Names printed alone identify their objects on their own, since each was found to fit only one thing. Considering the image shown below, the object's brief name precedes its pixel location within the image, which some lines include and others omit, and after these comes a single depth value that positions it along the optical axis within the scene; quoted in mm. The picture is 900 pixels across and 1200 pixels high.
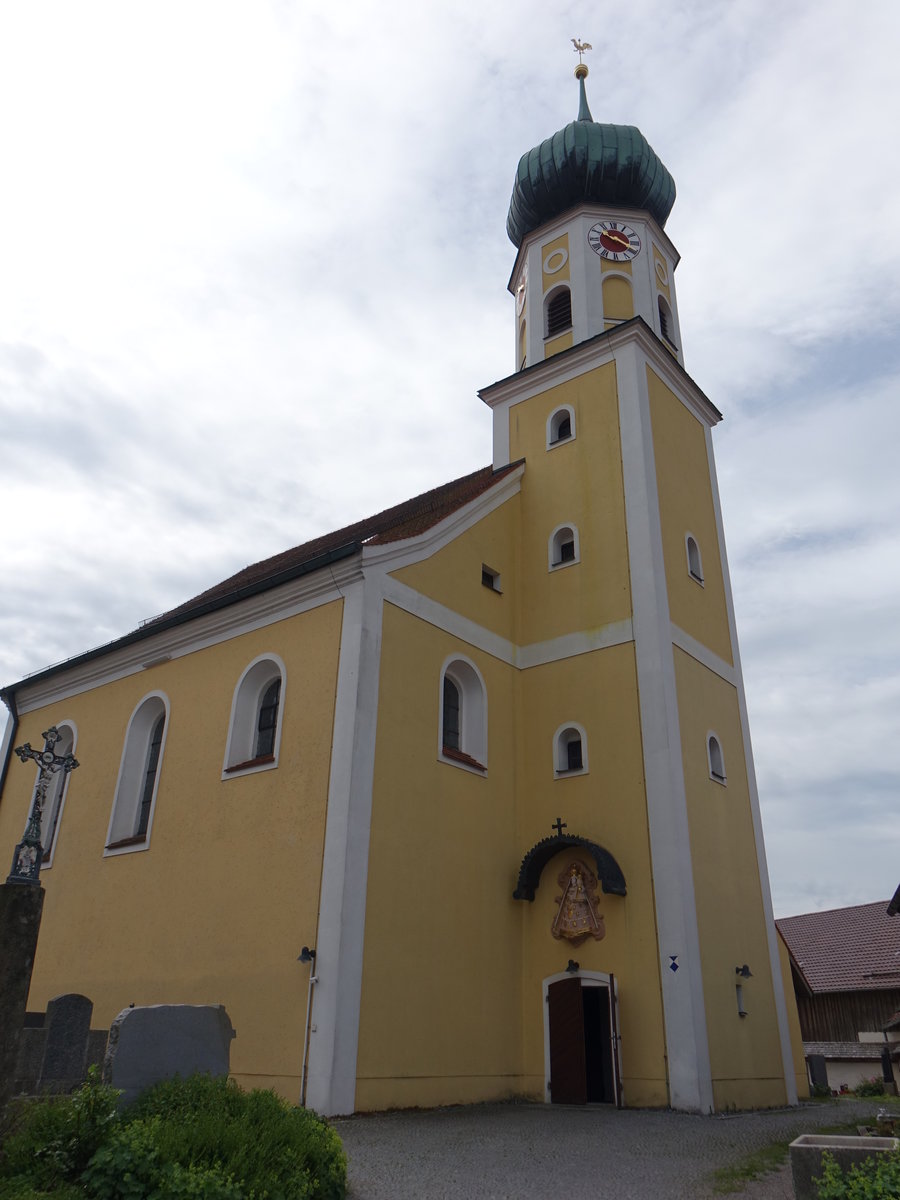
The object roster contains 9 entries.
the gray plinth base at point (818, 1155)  6031
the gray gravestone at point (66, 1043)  7383
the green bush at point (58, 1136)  5930
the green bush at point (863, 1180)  5441
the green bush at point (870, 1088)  23062
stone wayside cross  7773
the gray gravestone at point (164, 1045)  7012
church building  12188
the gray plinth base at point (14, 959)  6387
